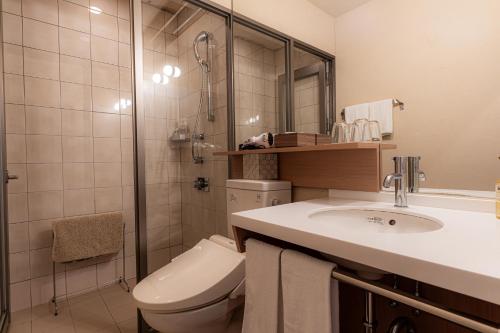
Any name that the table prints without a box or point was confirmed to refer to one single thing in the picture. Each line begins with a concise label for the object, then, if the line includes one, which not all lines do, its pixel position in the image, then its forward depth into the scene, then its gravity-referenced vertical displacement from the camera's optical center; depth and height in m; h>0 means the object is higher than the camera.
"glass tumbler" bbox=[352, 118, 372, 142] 1.30 +0.16
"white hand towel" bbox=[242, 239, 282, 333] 0.83 -0.41
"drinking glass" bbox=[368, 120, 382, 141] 1.28 +0.15
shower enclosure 1.57 +0.43
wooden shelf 1.07 +0.07
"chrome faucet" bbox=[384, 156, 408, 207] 1.04 -0.10
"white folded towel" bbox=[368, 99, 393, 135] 1.27 +0.23
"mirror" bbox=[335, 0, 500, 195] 1.00 +0.36
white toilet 1.07 -0.53
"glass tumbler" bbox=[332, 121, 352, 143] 1.36 +0.15
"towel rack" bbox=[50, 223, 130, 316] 1.88 -0.96
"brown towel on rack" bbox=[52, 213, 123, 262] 1.88 -0.53
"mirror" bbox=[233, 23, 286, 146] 1.85 +0.60
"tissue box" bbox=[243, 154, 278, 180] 1.51 -0.02
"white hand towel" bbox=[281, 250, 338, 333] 0.70 -0.37
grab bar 0.47 -0.30
